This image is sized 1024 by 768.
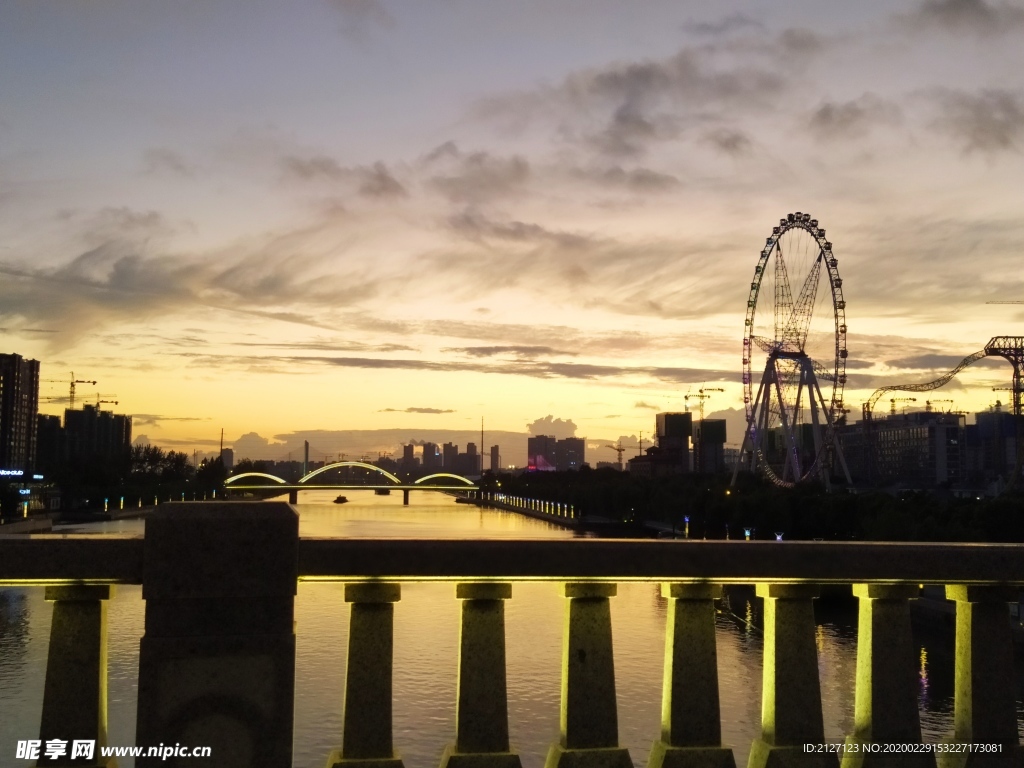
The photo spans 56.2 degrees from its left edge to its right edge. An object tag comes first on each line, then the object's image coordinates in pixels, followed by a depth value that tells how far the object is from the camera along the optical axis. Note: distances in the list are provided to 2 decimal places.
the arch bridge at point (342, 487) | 176.24
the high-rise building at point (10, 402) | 193.12
